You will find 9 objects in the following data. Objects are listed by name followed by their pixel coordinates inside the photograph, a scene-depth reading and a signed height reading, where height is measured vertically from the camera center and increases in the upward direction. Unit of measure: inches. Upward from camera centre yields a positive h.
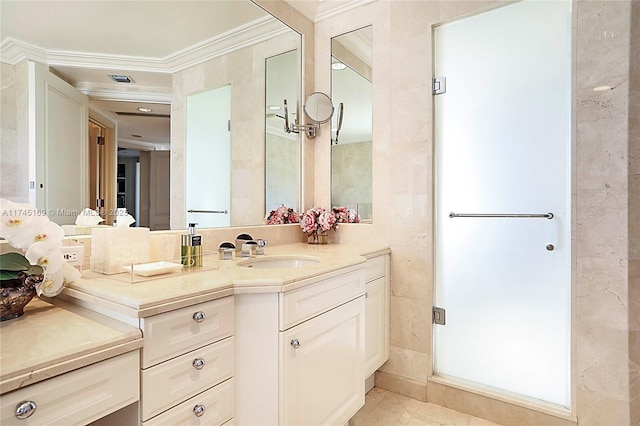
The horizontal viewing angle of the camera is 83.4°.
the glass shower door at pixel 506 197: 68.2 +2.4
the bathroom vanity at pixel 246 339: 37.6 -16.8
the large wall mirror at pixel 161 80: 50.3 +21.2
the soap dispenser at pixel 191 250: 54.4 -6.5
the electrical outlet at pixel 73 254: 47.2 -6.2
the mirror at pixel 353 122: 88.6 +22.0
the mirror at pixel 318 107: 92.4 +26.0
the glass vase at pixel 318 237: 89.5 -7.3
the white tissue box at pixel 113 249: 48.4 -5.7
